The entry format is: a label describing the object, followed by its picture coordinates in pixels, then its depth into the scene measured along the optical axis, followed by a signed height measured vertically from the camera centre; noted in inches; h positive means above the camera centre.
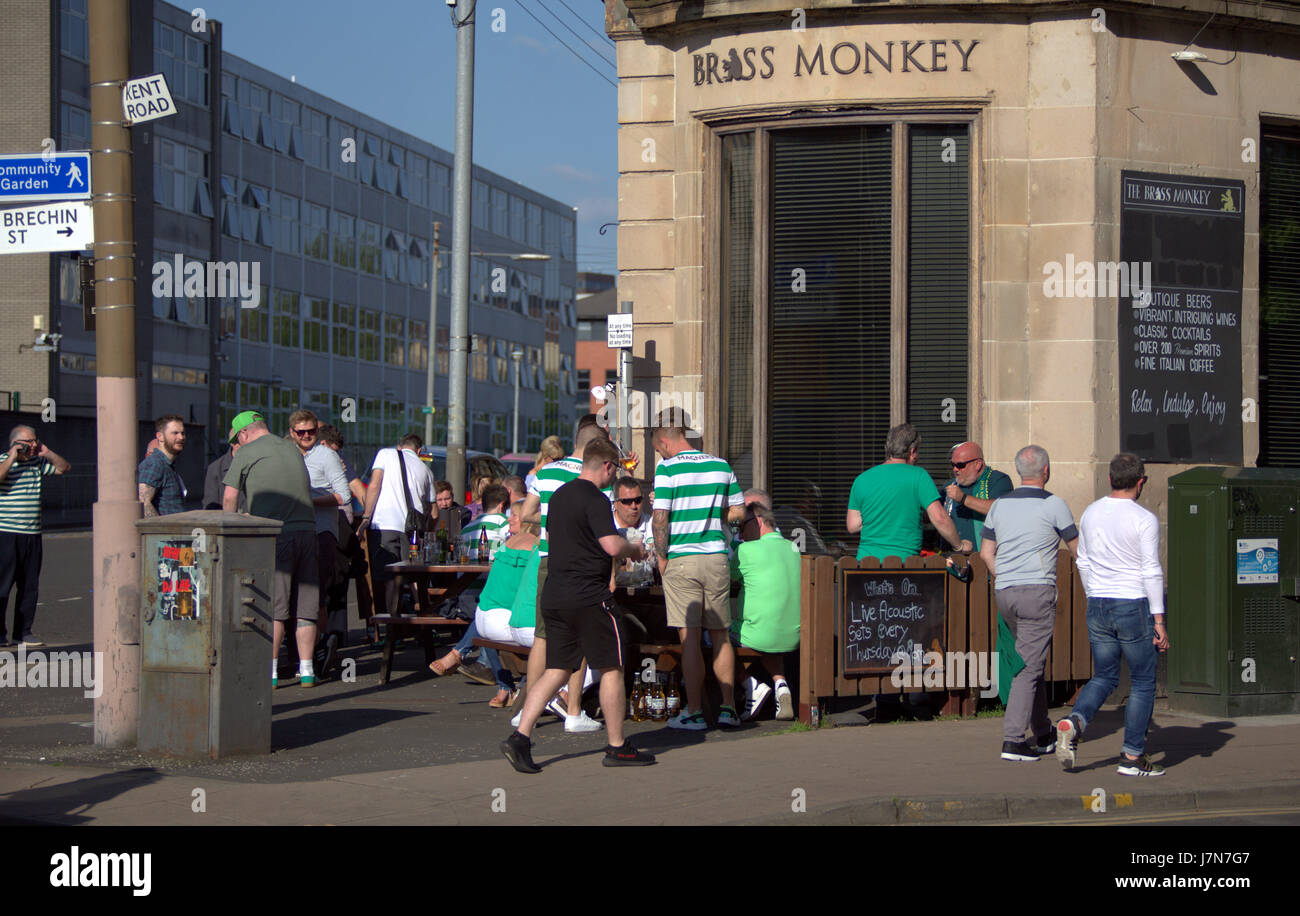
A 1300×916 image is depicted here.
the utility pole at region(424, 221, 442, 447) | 1636.8 +114.3
